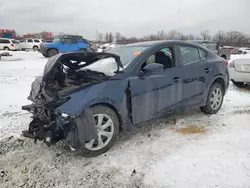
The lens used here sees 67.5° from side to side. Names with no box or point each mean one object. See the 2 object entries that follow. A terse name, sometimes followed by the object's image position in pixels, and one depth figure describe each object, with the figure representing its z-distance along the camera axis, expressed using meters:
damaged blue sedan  2.37
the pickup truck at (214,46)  10.87
